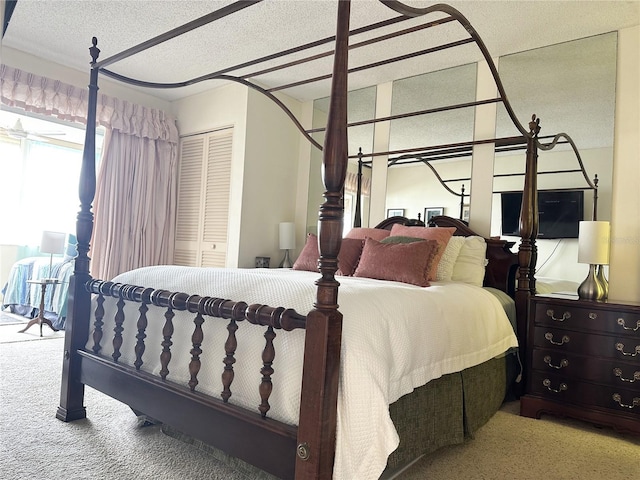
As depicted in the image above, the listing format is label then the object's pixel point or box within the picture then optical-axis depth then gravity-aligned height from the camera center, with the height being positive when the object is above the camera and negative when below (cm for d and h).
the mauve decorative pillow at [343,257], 309 -5
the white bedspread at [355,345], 141 -36
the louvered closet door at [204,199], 475 +45
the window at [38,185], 645 +67
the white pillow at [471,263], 304 -3
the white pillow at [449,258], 304 +0
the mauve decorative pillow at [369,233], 350 +15
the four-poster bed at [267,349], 139 -41
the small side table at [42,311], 415 -71
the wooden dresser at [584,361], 239 -51
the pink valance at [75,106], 401 +121
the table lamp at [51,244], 467 -11
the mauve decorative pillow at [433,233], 304 +15
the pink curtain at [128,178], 438 +62
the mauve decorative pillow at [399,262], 267 -4
